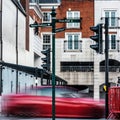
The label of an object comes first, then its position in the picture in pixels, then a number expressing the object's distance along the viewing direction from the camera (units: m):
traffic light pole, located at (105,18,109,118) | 13.79
